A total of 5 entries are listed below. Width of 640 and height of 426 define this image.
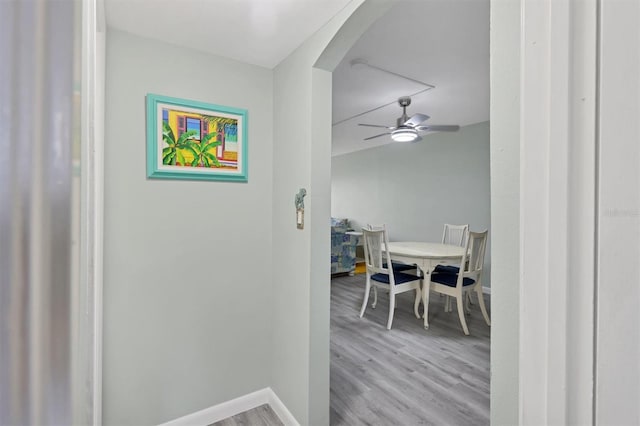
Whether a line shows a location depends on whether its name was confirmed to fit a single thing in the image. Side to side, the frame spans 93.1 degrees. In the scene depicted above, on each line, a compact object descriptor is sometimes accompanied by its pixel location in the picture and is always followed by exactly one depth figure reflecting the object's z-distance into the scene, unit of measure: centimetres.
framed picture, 172
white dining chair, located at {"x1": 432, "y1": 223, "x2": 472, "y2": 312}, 382
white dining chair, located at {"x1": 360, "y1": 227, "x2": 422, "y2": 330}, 333
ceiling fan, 348
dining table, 329
